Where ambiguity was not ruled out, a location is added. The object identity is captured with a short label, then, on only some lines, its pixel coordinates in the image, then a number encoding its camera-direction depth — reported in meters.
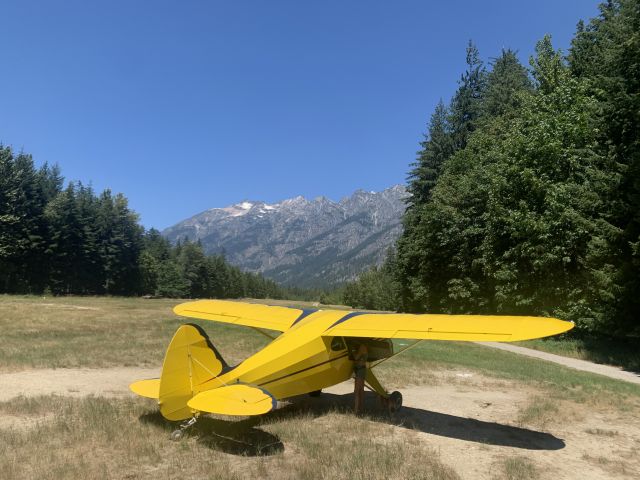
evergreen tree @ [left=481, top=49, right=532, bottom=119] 48.31
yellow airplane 8.39
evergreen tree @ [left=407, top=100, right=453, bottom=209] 58.09
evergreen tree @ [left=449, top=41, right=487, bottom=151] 58.06
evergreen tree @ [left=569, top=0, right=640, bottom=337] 19.84
